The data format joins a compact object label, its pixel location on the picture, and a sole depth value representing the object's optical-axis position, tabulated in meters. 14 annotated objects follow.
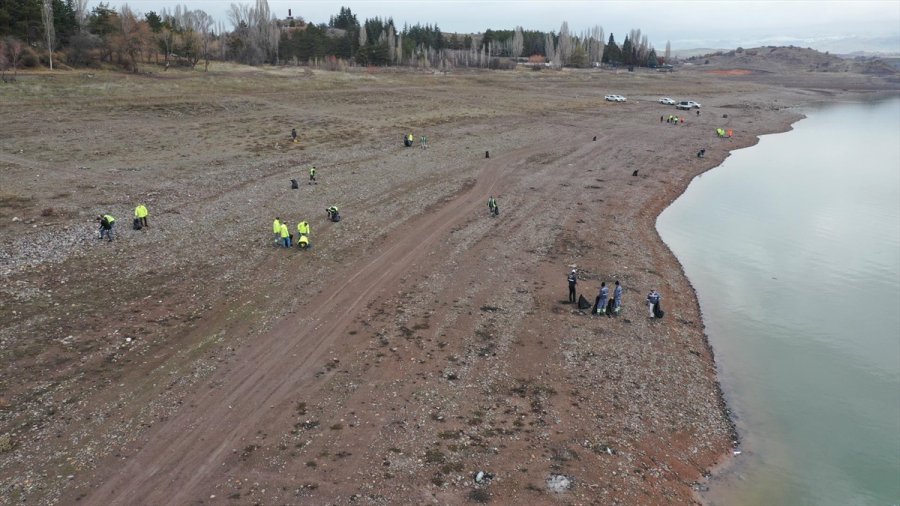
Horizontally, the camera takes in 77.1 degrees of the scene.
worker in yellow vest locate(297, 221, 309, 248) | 27.61
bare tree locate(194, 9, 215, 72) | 87.73
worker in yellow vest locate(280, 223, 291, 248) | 27.69
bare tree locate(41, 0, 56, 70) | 63.66
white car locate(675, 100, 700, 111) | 86.38
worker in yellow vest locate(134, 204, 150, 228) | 28.95
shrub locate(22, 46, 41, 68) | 61.16
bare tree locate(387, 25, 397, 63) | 127.11
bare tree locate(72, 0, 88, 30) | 82.16
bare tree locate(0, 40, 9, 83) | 56.54
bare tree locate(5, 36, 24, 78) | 58.47
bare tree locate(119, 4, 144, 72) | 70.62
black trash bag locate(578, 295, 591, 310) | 23.31
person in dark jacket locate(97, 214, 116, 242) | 27.23
